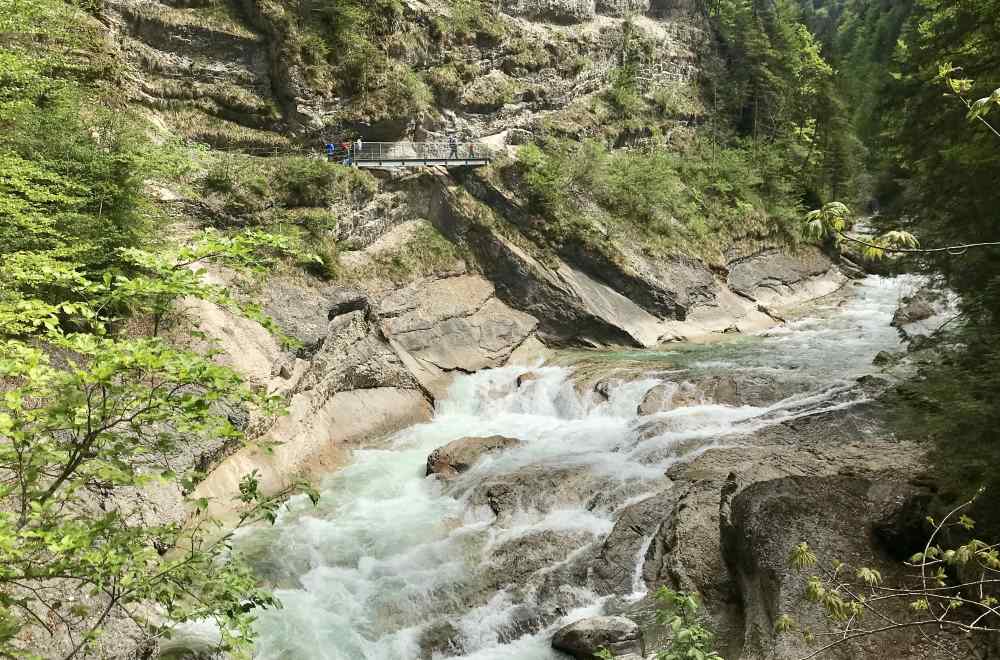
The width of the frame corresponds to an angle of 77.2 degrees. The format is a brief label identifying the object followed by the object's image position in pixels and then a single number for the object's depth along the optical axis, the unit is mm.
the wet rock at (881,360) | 15755
